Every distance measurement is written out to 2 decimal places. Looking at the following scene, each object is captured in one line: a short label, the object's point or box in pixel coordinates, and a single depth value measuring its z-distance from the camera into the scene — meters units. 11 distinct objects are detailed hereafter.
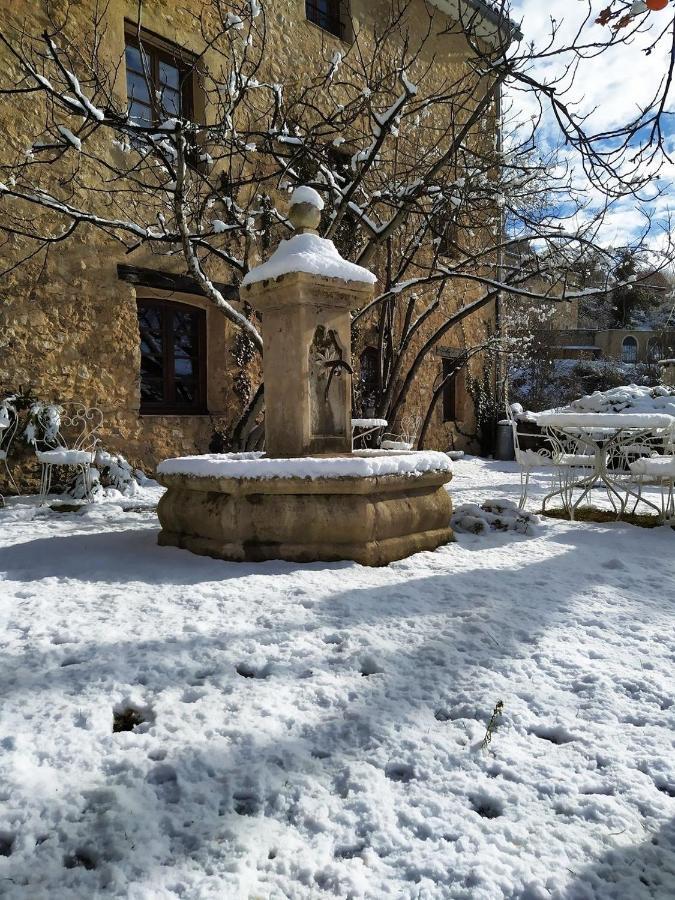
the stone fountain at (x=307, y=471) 2.90
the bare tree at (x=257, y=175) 4.88
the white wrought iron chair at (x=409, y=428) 9.19
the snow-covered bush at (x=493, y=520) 4.00
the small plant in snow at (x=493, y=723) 1.44
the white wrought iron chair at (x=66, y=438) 5.26
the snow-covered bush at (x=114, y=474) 5.91
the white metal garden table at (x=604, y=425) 4.01
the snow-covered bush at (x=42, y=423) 5.79
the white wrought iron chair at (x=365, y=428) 6.30
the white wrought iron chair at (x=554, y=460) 4.88
